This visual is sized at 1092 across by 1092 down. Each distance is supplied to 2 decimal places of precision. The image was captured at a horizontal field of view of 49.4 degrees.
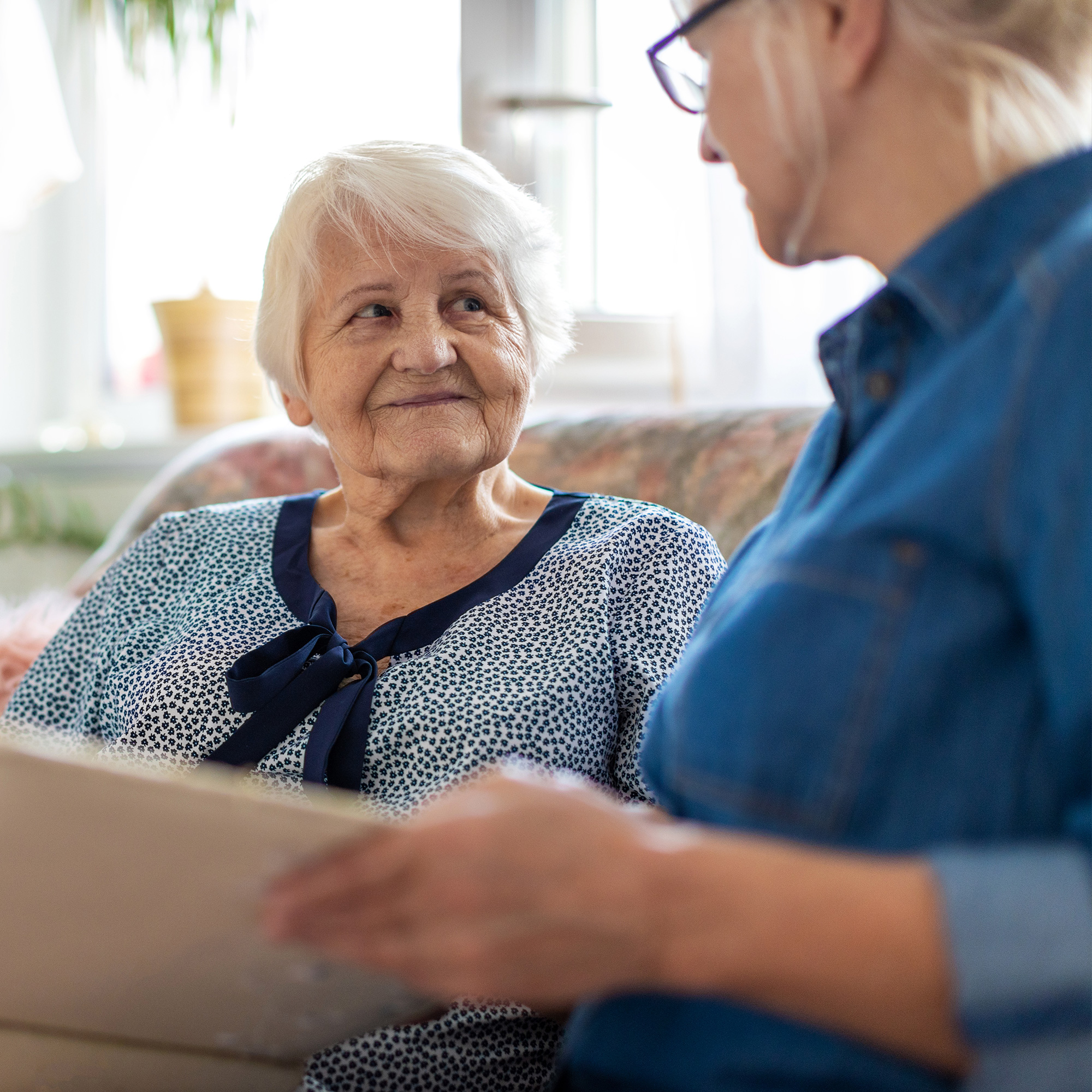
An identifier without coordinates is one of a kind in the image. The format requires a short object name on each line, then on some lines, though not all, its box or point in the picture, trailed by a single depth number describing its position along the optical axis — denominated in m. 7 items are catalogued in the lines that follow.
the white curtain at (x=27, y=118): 2.40
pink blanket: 1.49
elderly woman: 1.12
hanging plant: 2.43
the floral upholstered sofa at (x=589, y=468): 1.48
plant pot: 2.50
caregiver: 0.50
